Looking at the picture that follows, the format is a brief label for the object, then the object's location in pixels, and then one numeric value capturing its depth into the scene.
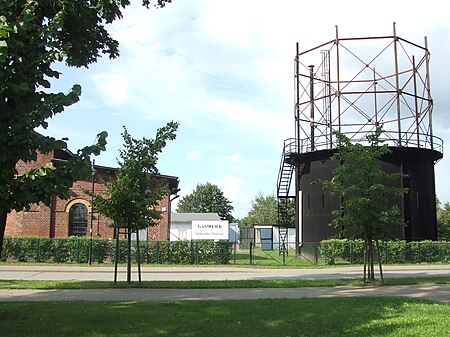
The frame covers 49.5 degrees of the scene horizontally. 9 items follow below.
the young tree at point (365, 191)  18.36
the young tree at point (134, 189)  16.81
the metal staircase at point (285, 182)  39.25
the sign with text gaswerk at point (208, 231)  34.62
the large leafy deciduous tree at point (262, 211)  93.00
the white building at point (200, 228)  34.72
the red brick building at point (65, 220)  35.28
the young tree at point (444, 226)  43.75
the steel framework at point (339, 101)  35.47
